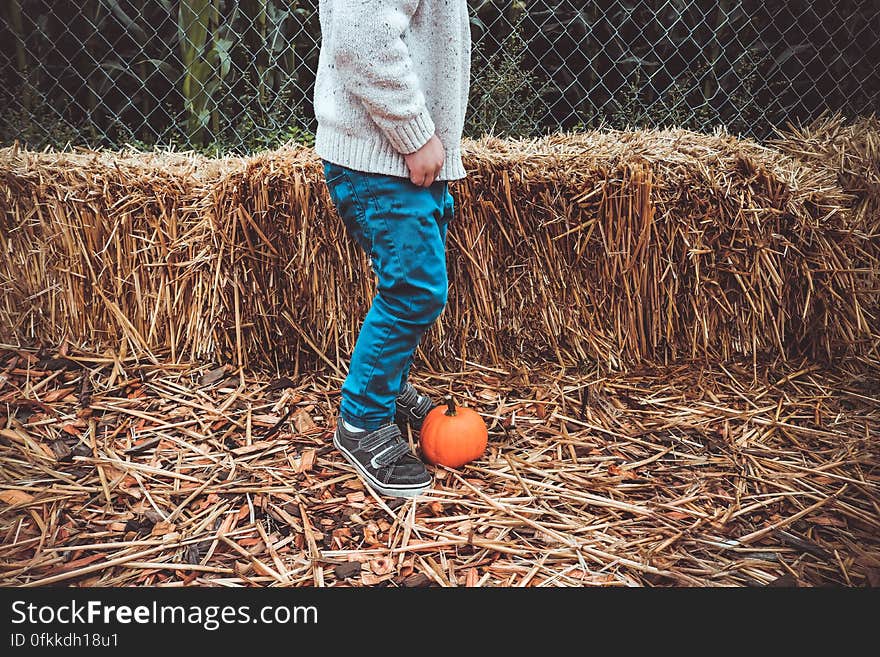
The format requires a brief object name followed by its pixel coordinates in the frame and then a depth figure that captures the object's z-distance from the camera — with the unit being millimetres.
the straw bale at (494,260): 2223
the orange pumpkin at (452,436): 1810
